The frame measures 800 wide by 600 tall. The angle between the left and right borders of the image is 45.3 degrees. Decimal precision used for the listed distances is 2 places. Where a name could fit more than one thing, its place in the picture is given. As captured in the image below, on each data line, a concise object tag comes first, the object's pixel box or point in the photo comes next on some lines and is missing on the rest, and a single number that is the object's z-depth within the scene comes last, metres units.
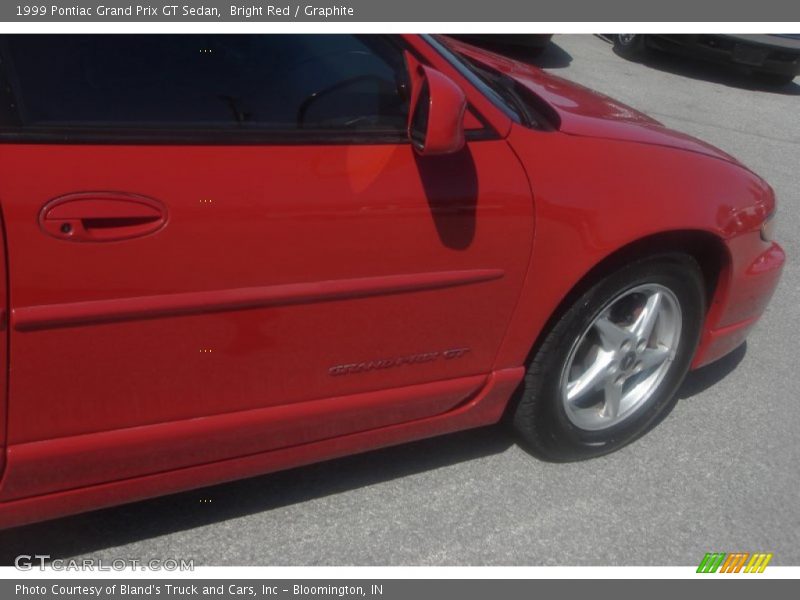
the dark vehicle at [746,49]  9.88
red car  2.04
